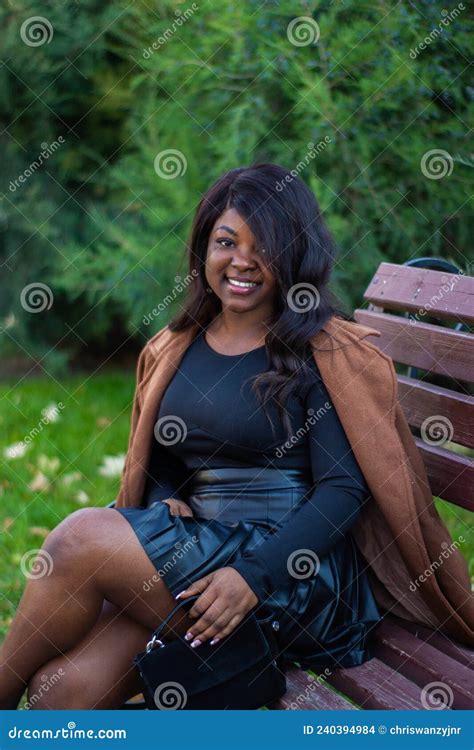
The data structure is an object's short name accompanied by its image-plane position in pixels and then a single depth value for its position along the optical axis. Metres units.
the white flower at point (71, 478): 4.66
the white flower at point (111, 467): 4.75
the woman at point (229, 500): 2.33
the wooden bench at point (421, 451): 2.25
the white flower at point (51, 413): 5.61
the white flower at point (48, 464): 4.81
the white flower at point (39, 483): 4.63
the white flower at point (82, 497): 4.43
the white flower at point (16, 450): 5.02
